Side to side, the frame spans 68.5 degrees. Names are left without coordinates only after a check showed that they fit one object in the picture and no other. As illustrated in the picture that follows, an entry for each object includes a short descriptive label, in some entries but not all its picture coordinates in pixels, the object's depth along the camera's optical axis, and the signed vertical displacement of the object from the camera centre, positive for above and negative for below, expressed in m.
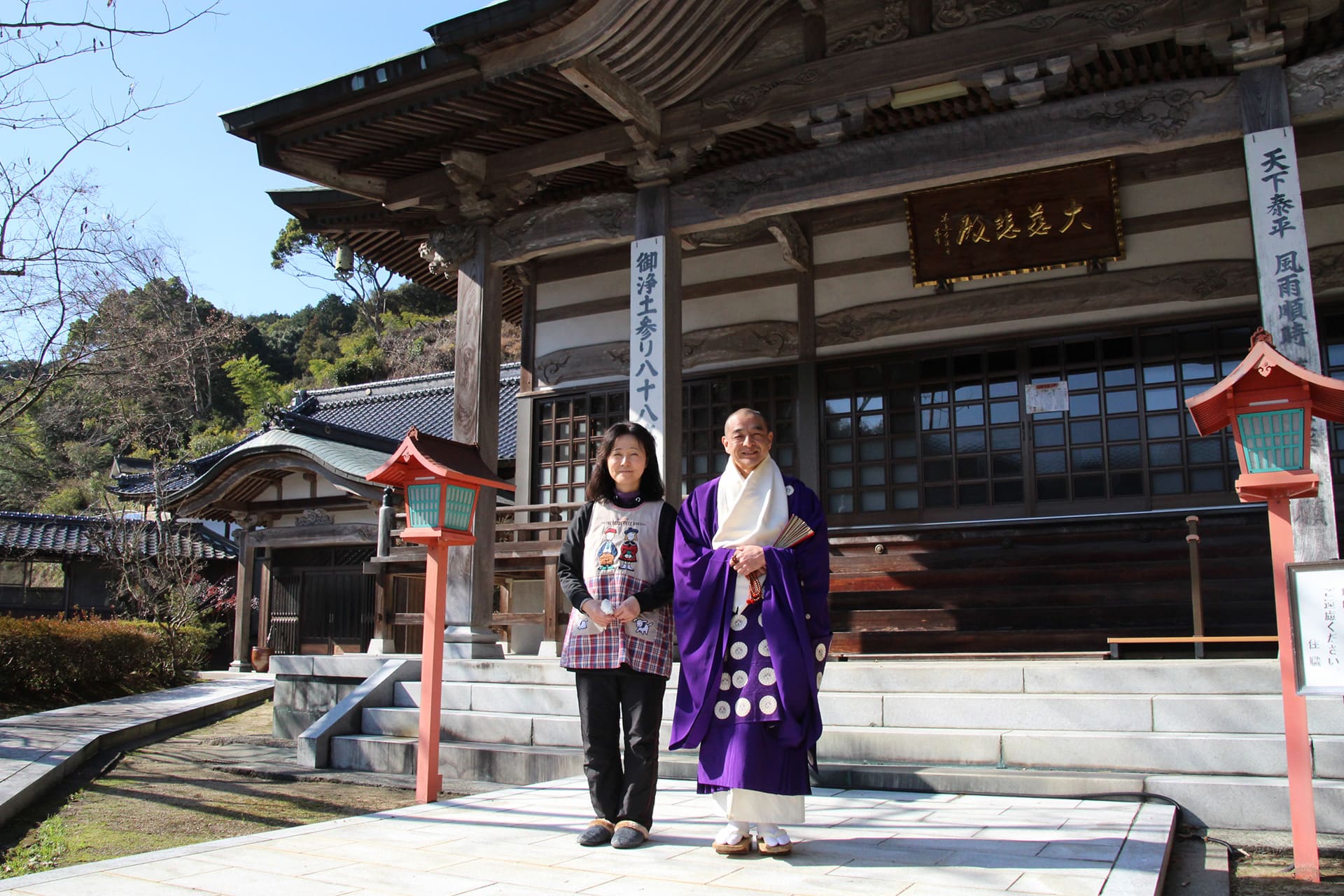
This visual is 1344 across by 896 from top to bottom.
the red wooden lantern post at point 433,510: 5.77 +0.44
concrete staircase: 4.83 -0.87
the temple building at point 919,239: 7.27 +3.13
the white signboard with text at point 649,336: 8.06 +2.03
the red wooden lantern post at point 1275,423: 4.19 +0.68
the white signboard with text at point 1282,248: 6.19 +2.12
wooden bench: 5.97 -0.37
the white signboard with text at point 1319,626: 3.80 -0.18
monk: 3.75 -0.21
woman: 4.08 -0.18
